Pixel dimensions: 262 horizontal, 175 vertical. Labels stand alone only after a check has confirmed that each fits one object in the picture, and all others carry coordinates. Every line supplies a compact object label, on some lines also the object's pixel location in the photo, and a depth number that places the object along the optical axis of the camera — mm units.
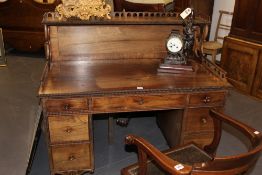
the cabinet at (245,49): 3246
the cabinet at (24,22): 4281
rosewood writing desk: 1741
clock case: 1986
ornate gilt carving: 1955
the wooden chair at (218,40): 3883
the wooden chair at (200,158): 1117
